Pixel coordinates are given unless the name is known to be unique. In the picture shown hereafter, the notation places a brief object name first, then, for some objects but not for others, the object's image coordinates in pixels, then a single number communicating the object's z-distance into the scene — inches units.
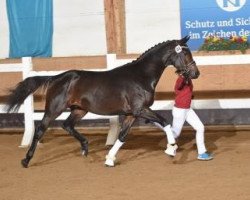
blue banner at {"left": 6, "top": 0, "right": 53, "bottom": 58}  821.8
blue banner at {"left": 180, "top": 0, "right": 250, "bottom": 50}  766.1
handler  465.5
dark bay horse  457.4
